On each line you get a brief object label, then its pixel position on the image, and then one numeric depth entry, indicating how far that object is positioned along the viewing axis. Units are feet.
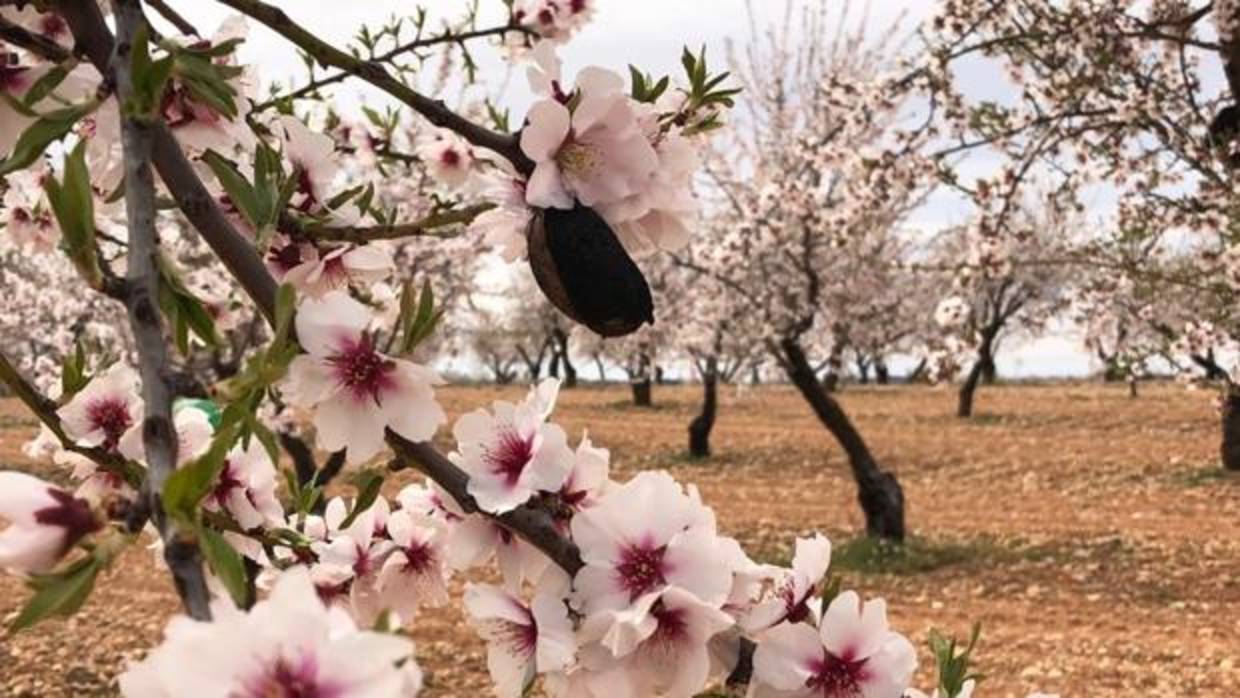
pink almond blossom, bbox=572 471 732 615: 1.13
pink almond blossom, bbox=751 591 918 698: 1.17
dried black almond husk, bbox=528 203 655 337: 1.12
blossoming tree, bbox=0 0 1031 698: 0.83
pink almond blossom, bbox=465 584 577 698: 1.21
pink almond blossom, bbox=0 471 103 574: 0.77
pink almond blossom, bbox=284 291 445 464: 1.05
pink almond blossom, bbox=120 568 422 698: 0.61
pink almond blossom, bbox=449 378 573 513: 1.16
